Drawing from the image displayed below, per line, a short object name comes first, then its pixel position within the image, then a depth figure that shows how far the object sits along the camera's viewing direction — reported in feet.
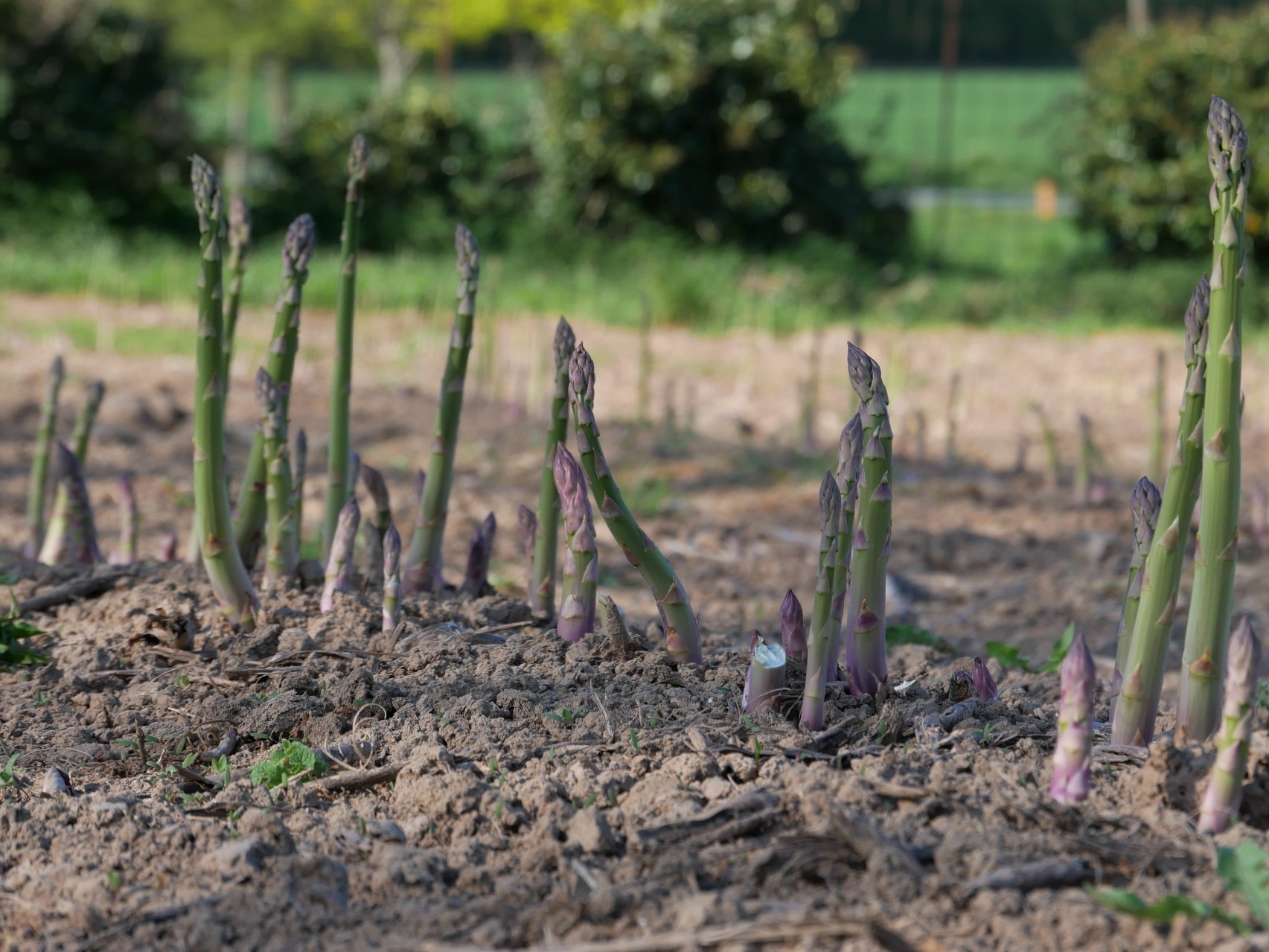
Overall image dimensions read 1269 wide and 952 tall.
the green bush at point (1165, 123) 84.02
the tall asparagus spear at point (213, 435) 17.11
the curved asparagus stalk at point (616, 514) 14.51
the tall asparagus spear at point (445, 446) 18.93
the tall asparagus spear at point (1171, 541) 13.10
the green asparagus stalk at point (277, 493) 18.52
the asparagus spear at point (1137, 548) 14.24
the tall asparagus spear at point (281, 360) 18.61
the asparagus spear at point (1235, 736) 11.55
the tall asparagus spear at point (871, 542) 14.28
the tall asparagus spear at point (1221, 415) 12.44
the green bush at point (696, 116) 86.22
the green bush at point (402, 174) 93.09
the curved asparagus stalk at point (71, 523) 21.40
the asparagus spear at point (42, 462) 24.44
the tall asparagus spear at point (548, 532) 18.07
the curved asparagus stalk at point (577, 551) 15.10
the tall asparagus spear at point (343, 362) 19.51
